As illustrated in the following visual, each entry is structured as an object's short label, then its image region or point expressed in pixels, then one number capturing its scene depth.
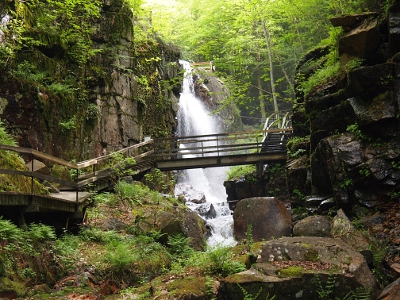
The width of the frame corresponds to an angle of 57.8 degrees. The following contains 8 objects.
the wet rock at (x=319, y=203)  9.77
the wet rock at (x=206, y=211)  17.33
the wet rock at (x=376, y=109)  8.82
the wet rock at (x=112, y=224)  9.46
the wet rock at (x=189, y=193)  19.59
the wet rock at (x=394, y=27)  8.91
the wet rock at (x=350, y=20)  10.36
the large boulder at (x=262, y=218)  11.87
